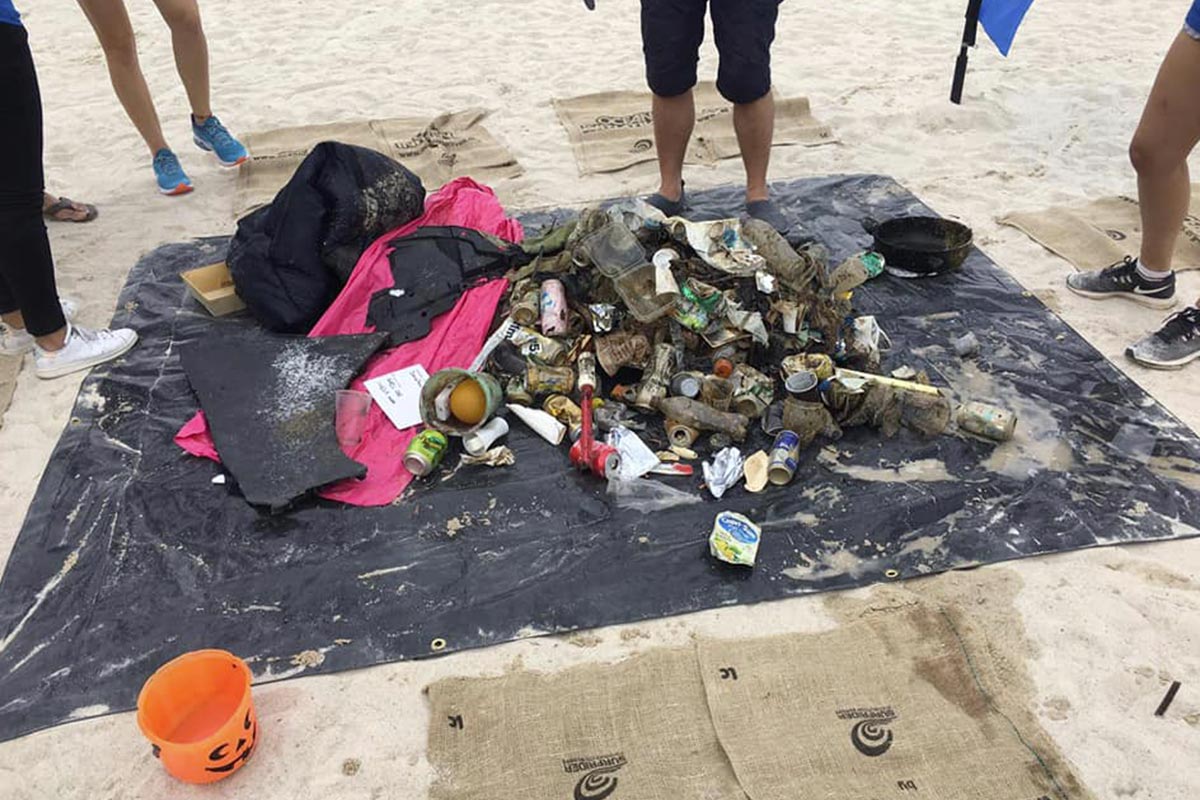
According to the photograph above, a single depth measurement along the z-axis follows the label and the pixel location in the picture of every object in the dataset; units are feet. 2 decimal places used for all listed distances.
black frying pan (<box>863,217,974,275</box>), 12.16
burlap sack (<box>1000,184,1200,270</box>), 12.84
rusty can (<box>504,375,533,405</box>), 10.12
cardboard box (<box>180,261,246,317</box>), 12.06
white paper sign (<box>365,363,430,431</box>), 10.02
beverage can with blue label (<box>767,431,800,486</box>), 8.99
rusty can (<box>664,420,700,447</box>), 9.55
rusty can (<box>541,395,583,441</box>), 9.70
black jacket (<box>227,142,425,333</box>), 11.49
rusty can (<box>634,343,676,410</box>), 9.90
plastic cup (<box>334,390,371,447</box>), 9.87
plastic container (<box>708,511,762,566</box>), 8.14
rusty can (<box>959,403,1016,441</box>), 9.39
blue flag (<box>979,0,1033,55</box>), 12.14
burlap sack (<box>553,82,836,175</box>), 16.46
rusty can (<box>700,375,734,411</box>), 9.80
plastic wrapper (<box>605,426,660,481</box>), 9.17
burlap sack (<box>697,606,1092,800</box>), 6.29
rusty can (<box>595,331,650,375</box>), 10.18
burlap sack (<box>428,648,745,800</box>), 6.41
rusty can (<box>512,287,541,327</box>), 10.74
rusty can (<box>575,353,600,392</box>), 9.91
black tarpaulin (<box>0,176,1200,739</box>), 7.76
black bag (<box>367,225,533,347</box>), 11.29
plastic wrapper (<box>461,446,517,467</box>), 9.43
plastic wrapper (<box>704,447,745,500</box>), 8.99
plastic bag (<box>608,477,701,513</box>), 8.90
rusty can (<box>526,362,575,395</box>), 10.10
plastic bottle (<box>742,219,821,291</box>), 10.47
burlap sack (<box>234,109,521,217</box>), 15.99
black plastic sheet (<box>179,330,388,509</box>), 9.19
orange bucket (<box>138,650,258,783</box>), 6.31
